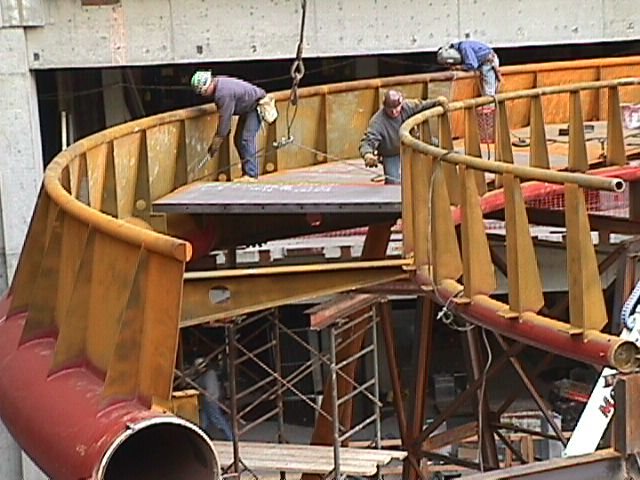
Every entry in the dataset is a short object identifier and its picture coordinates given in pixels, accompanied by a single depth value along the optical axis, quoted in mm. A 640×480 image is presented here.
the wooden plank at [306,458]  14922
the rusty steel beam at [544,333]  8414
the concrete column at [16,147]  20953
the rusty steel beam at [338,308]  13797
